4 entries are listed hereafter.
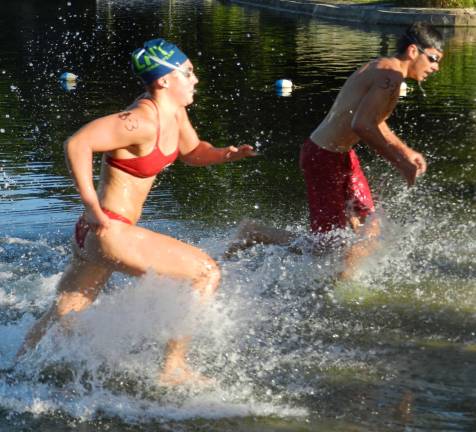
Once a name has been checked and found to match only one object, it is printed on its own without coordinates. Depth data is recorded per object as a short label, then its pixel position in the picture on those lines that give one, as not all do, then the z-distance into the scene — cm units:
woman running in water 1036
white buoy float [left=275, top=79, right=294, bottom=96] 3237
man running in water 1316
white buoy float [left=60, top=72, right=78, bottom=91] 3515
